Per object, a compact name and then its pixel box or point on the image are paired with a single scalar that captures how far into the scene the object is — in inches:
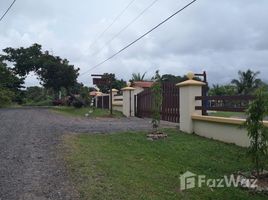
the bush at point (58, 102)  930.7
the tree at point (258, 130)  131.4
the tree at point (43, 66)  848.1
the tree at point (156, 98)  258.1
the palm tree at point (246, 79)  1062.8
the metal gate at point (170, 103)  331.6
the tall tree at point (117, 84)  1106.4
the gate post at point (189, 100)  261.8
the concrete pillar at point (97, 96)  805.5
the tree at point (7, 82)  822.8
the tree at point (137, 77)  1140.4
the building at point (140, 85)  678.9
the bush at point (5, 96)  805.0
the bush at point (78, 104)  740.6
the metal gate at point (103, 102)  714.7
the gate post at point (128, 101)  496.3
